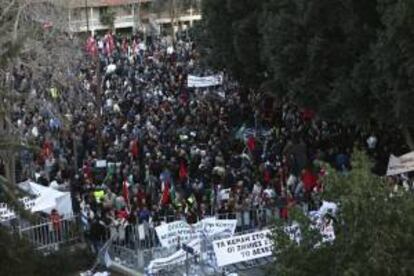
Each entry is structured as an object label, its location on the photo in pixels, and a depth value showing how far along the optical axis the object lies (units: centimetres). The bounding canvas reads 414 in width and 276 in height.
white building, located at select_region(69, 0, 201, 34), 7656
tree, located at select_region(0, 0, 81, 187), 2611
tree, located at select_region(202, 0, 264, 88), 3192
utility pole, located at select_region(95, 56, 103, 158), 3085
